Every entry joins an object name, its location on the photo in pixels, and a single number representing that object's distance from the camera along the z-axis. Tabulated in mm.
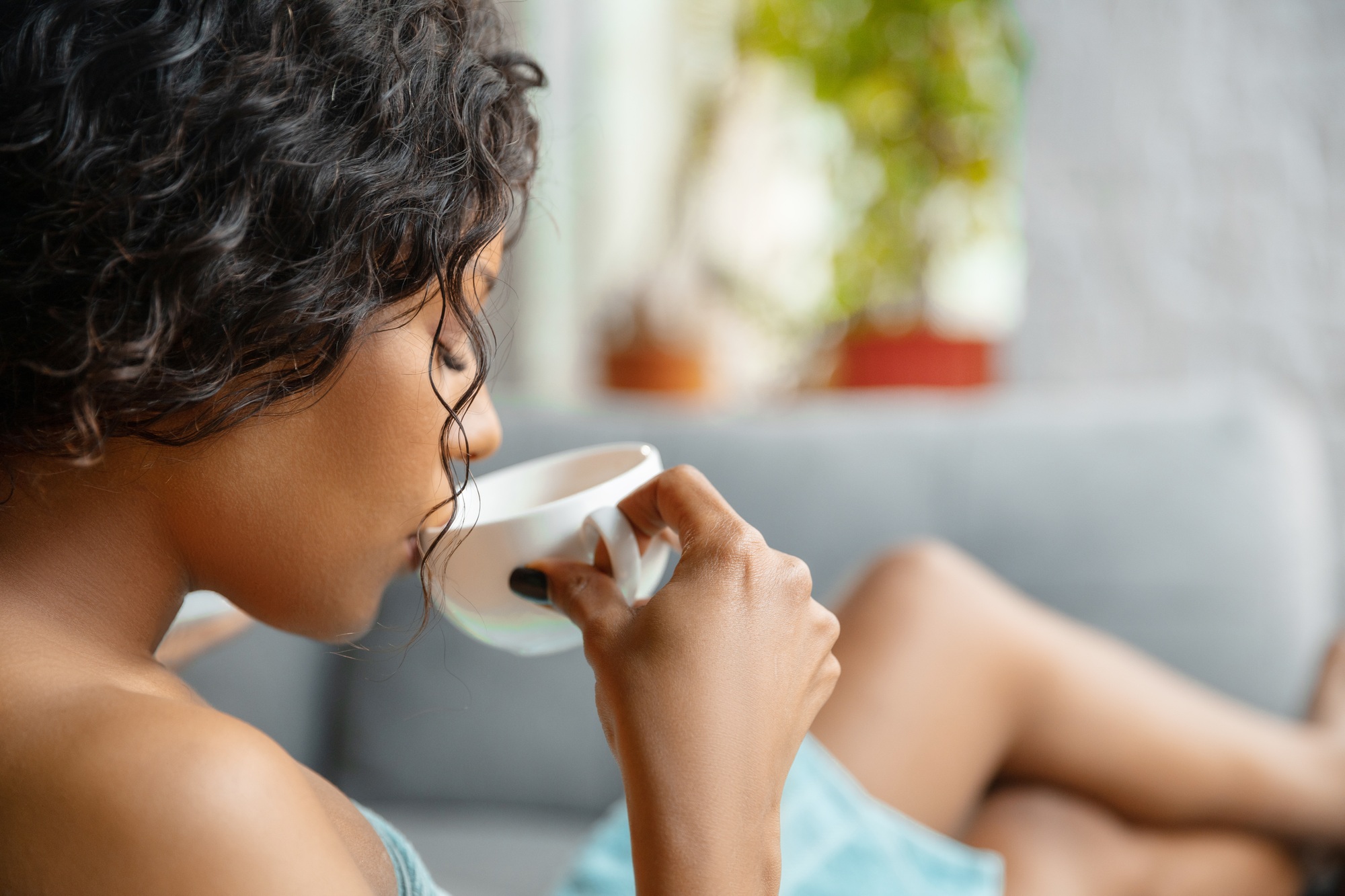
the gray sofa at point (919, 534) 1213
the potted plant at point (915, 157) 1886
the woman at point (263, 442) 418
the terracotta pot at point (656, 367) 2084
